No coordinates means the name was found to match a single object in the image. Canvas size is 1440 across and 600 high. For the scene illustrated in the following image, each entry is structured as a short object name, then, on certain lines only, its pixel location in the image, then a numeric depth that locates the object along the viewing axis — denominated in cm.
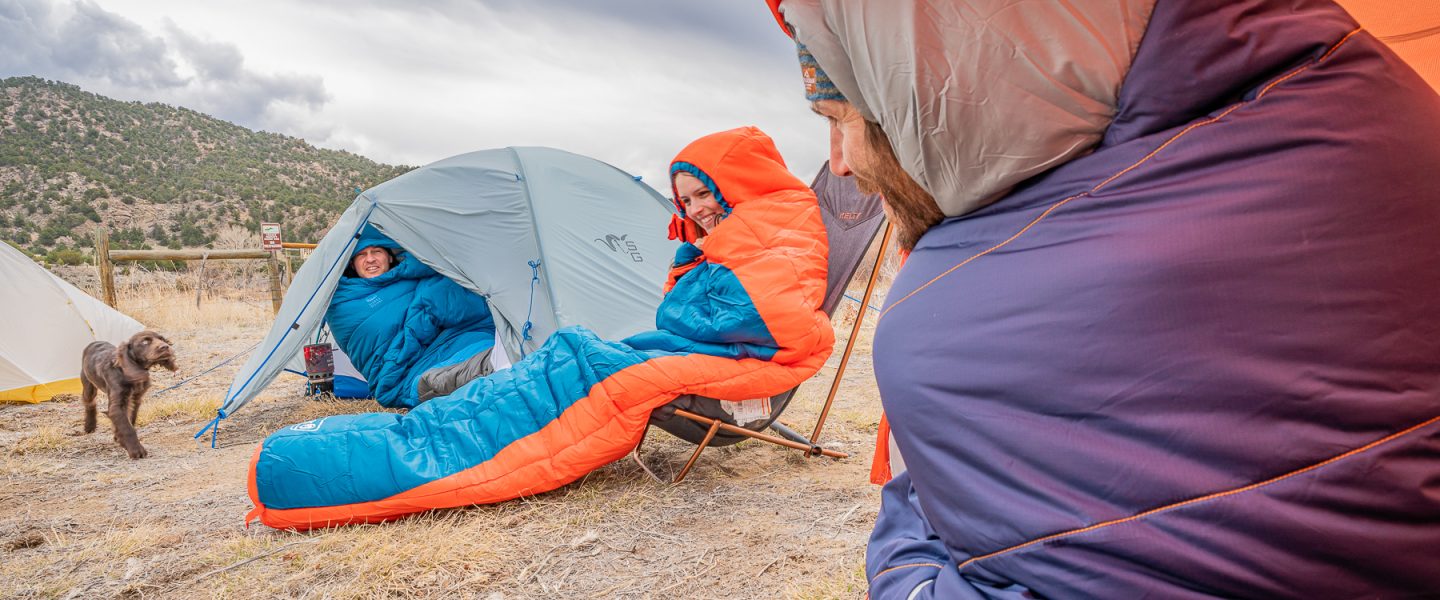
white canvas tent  509
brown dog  373
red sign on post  867
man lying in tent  473
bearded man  63
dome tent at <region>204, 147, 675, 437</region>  453
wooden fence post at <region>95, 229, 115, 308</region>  830
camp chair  283
